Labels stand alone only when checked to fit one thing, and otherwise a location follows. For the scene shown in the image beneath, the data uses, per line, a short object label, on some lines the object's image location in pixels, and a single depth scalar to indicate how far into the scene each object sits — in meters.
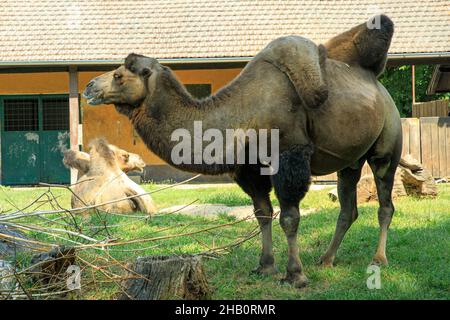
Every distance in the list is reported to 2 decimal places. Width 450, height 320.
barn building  18.36
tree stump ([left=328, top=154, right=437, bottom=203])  12.40
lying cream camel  11.80
